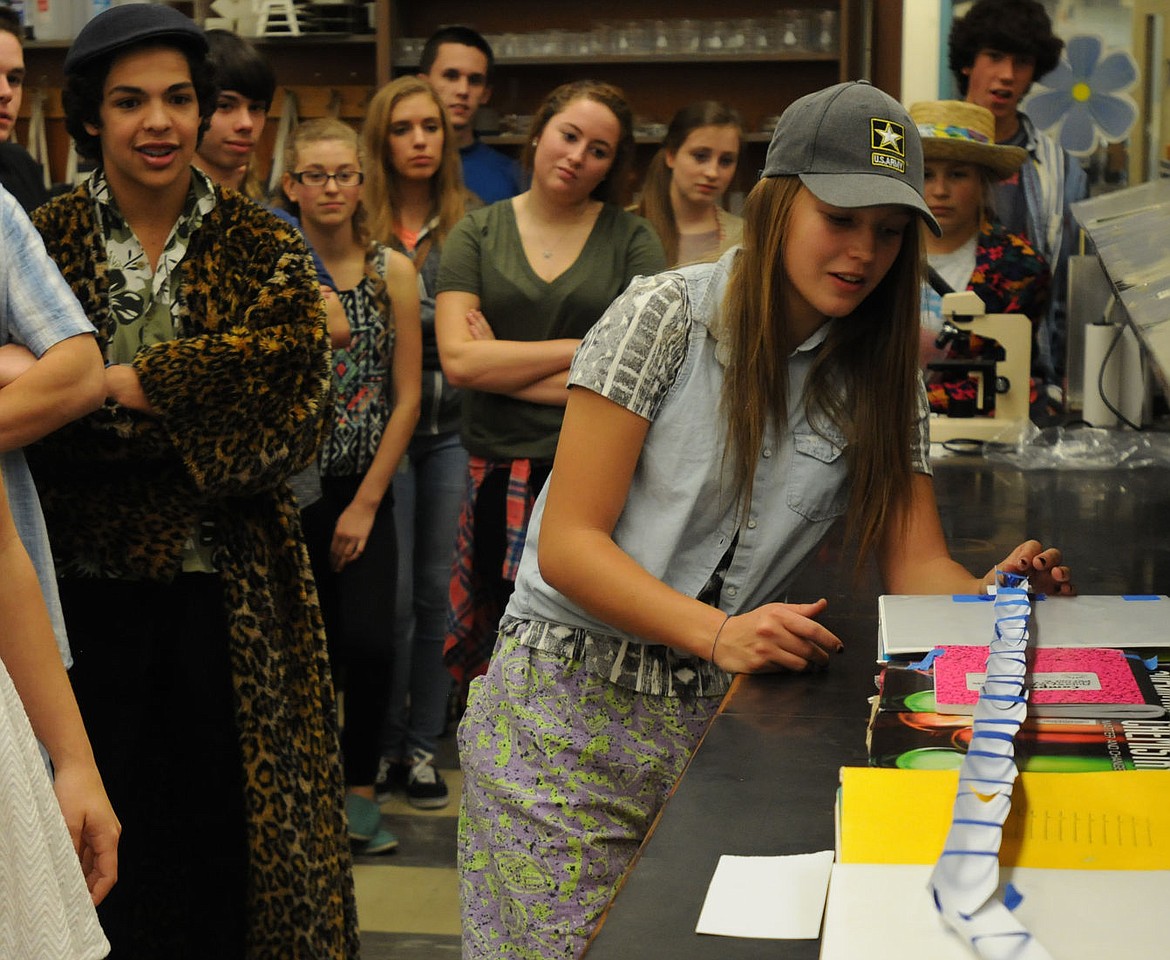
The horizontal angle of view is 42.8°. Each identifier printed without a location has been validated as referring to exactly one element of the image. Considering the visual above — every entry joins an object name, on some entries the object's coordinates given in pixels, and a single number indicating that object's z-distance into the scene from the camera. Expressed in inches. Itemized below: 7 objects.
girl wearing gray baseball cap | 58.8
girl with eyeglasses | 122.4
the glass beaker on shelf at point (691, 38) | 212.5
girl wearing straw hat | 136.4
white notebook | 54.2
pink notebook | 47.0
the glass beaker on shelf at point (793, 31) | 211.0
